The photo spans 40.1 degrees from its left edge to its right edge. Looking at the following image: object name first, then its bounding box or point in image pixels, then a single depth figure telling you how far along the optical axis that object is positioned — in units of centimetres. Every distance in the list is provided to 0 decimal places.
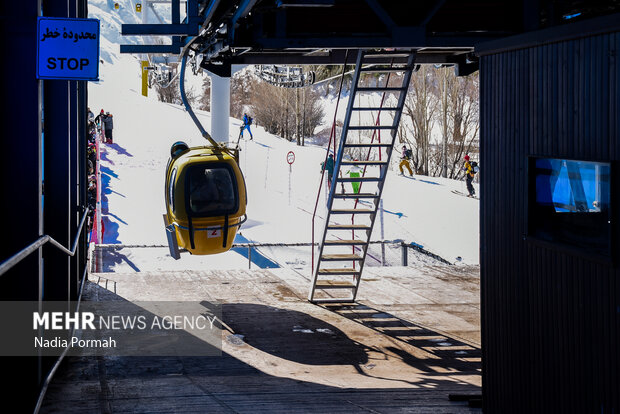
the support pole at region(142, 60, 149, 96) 4008
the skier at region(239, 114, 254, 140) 4259
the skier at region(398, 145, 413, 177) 4569
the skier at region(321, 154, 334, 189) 2918
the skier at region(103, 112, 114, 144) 5329
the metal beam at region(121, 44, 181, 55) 1455
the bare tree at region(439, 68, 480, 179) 5103
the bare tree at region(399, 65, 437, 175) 5241
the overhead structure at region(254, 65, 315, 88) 4888
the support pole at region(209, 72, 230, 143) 2886
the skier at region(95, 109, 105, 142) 5011
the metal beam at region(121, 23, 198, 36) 1216
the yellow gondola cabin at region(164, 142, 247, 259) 1437
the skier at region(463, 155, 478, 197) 3991
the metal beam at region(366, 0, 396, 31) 1066
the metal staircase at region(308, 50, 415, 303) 1284
